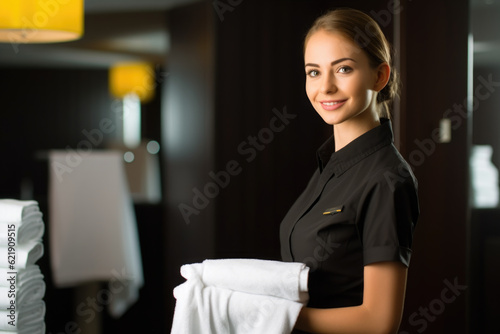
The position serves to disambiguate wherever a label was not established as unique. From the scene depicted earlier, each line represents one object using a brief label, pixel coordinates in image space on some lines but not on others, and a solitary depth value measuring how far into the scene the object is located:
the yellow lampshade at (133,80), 5.63
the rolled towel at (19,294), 1.75
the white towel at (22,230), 1.75
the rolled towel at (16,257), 1.75
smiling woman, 1.56
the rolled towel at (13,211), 1.75
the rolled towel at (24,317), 1.75
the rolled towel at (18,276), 1.75
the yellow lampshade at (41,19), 2.16
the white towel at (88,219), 3.49
